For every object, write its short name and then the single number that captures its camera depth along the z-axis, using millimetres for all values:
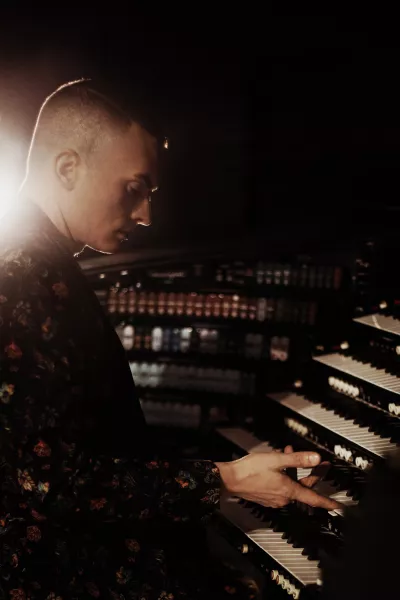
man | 1527
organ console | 2432
